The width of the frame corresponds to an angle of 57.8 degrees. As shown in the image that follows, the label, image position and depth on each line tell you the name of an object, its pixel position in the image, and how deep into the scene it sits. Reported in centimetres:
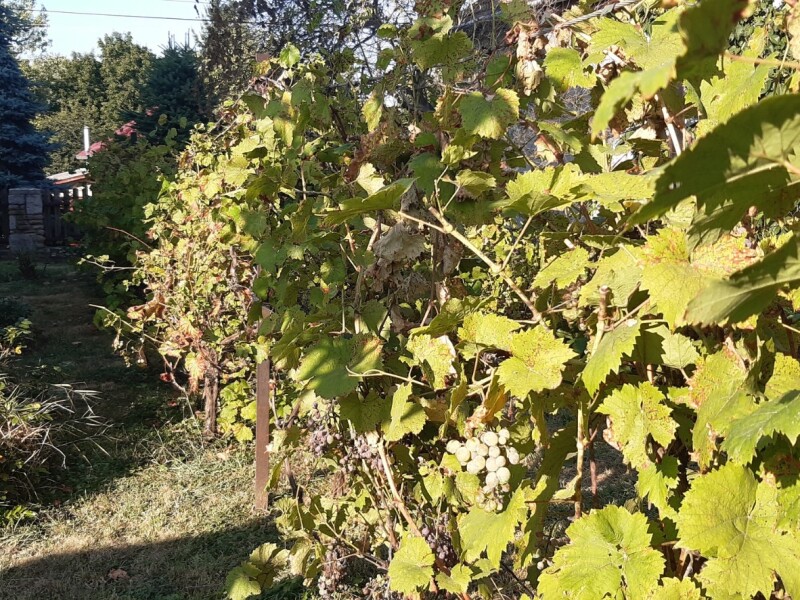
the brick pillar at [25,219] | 1473
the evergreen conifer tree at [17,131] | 1830
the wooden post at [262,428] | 394
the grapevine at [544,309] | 84
